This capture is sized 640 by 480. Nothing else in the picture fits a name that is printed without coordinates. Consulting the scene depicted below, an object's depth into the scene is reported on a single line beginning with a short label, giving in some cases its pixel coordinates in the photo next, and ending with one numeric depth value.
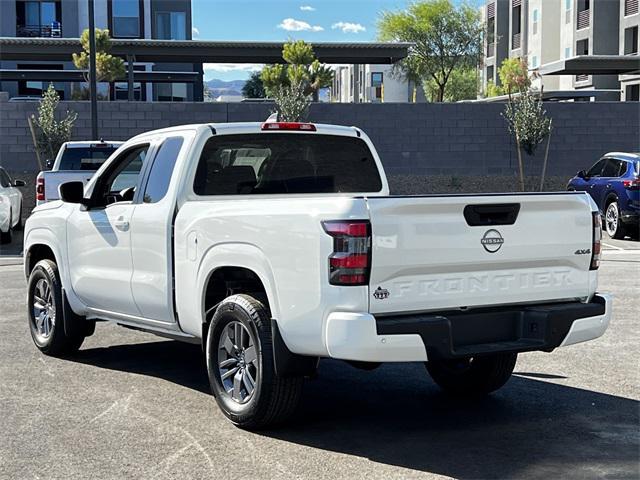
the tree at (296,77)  27.30
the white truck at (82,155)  17.41
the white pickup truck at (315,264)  5.34
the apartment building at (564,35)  55.94
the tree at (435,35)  65.56
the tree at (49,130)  25.89
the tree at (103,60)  39.28
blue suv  19.11
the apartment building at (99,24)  56.12
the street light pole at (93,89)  24.88
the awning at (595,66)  38.16
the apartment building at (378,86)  113.05
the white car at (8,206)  19.33
